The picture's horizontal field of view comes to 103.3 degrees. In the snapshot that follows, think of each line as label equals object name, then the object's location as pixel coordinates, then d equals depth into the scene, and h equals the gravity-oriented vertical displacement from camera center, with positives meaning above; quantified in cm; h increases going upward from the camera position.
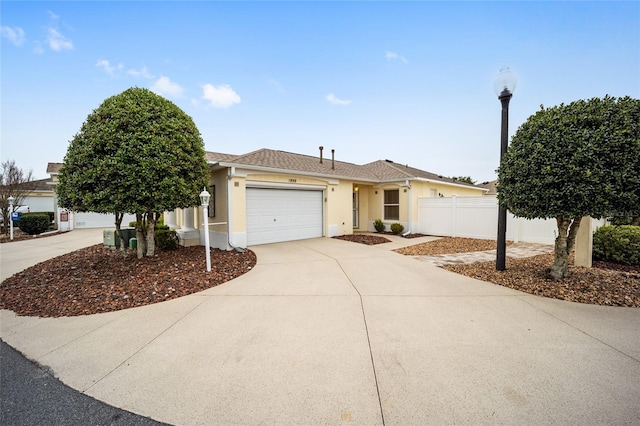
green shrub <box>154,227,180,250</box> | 830 -116
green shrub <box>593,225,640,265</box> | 670 -114
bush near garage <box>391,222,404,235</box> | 1256 -121
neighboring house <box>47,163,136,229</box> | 1627 -106
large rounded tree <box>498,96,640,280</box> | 398 +68
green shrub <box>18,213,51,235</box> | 1384 -99
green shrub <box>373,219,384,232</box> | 1332 -114
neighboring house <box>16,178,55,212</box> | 2011 +48
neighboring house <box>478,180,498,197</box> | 3008 +224
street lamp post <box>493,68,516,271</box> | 553 +184
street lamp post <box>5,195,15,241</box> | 1270 -33
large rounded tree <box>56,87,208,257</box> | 541 +98
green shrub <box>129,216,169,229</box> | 719 -86
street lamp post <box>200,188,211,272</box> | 588 -2
